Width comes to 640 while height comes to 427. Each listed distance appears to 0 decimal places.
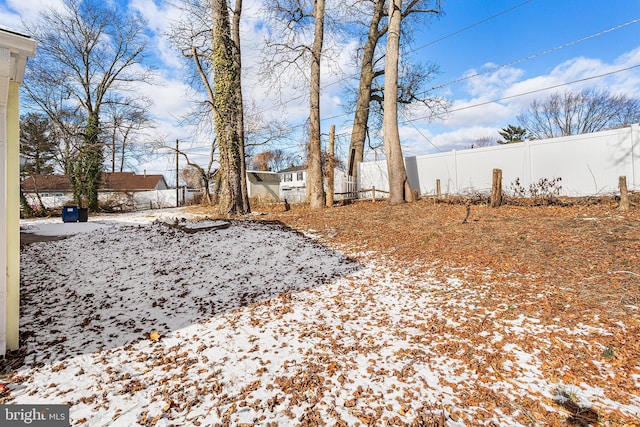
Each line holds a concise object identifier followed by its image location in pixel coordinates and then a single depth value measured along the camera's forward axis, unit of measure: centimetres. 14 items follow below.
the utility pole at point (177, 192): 2412
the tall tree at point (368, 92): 1468
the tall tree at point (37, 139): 1614
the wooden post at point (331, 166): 1159
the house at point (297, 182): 1528
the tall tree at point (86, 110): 1664
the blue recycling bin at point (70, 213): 1193
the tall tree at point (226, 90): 850
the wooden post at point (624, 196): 663
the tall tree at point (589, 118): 2034
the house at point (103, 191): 1958
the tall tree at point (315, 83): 1055
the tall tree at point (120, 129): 1773
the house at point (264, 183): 2531
